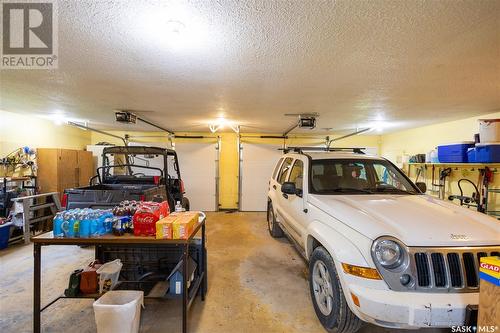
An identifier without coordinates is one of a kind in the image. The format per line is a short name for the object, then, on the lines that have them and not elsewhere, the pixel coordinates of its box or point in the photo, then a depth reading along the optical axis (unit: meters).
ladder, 4.25
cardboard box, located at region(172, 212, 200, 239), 1.85
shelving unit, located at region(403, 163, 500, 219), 4.48
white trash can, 1.78
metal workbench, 1.83
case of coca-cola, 1.91
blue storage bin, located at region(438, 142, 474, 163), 4.57
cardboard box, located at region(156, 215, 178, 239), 1.85
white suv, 1.53
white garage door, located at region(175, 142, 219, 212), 7.39
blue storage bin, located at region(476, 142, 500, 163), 4.02
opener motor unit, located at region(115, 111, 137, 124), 4.56
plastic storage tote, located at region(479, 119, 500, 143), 4.02
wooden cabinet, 5.41
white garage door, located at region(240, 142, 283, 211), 7.43
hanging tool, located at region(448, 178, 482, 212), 4.59
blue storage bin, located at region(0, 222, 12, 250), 3.90
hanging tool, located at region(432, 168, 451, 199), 5.51
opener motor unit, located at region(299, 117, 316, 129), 4.82
